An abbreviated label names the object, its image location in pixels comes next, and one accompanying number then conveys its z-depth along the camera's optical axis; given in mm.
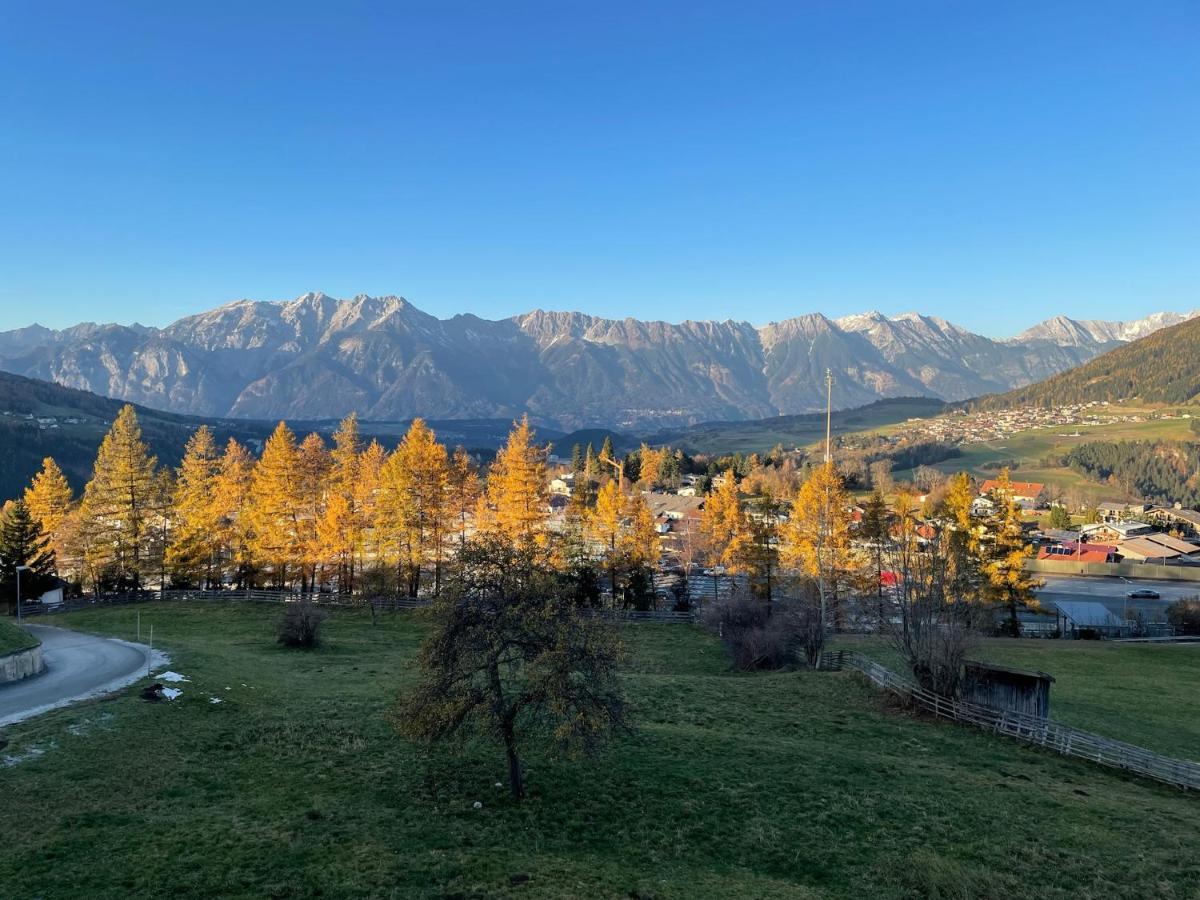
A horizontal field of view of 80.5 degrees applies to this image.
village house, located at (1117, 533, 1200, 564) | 110375
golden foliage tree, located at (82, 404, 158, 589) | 54312
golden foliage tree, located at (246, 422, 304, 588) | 55750
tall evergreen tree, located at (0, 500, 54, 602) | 55188
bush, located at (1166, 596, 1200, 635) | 60250
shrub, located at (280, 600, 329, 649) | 41281
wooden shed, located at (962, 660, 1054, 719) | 29031
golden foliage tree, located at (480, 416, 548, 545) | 54750
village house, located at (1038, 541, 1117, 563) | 106875
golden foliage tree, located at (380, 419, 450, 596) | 54594
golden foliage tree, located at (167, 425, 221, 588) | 57438
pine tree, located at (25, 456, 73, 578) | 62438
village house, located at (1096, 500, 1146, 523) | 151000
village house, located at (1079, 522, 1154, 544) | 125562
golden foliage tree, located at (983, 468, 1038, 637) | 51656
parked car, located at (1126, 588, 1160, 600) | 84875
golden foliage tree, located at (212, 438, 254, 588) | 58906
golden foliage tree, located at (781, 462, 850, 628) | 52969
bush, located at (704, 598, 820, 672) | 41875
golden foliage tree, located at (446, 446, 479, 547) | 57531
